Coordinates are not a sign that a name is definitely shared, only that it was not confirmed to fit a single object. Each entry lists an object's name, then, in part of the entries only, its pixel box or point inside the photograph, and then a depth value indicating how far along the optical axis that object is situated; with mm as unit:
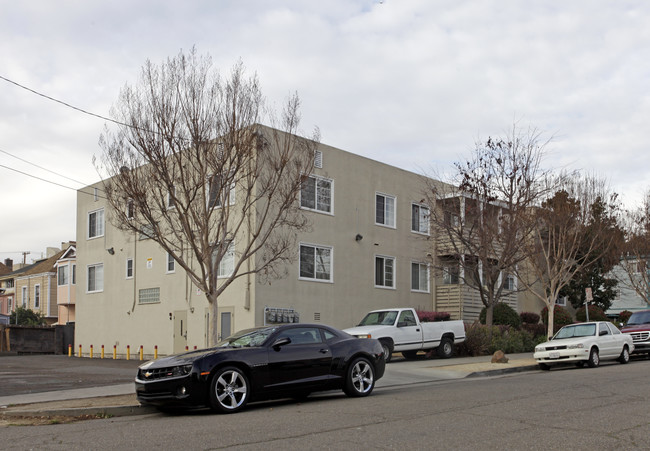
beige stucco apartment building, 25431
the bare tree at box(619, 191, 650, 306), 33750
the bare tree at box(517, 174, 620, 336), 25141
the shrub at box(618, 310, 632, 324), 38550
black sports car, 10570
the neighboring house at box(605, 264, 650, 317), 49156
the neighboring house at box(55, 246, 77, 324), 44169
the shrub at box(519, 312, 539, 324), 34500
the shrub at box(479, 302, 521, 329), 30031
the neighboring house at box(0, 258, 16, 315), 59681
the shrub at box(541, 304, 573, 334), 32469
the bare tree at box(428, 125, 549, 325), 23703
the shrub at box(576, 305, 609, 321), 35469
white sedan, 19250
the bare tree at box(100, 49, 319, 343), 14461
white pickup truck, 19953
